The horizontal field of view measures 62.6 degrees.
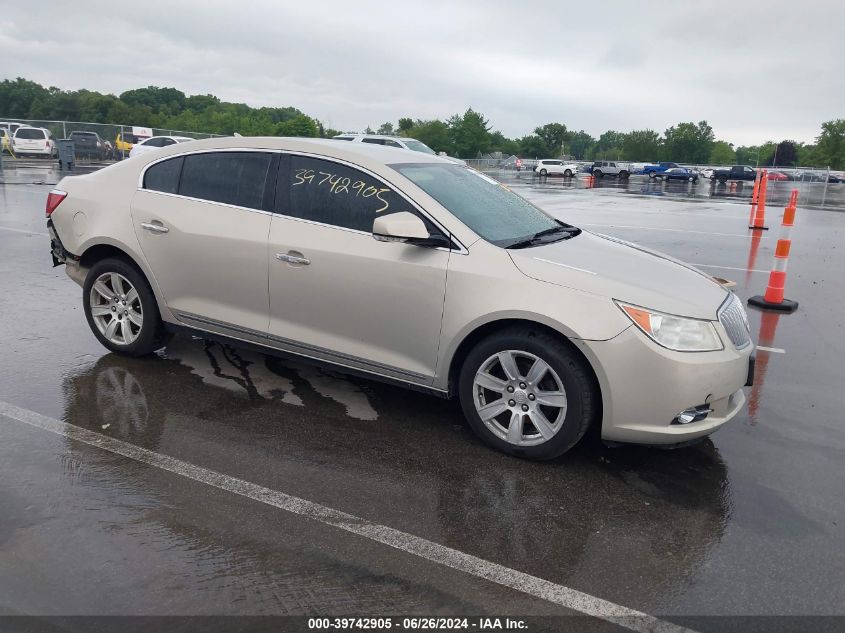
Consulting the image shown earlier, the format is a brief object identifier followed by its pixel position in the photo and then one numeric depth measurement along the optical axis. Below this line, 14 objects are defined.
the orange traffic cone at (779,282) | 7.84
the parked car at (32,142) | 36.53
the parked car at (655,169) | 56.27
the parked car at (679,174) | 52.97
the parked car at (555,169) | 51.06
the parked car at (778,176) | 53.50
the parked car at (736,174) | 54.41
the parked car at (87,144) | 37.84
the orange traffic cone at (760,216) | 16.08
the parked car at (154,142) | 29.32
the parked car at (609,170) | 52.78
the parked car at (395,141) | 26.80
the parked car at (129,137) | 41.00
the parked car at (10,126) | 39.86
